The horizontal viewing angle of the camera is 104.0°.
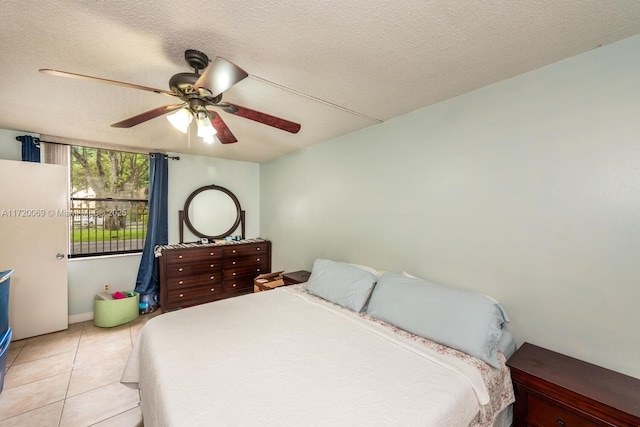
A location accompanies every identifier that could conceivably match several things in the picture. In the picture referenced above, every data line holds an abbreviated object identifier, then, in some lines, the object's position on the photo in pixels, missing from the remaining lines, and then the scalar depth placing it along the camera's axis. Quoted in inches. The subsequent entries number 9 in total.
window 134.4
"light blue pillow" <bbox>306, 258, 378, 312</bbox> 87.9
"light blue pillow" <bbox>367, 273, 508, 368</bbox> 60.8
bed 42.9
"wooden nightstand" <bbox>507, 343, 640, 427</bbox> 46.4
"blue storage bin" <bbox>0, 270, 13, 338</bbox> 81.7
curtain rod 118.8
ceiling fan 46.9
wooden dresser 139.1
